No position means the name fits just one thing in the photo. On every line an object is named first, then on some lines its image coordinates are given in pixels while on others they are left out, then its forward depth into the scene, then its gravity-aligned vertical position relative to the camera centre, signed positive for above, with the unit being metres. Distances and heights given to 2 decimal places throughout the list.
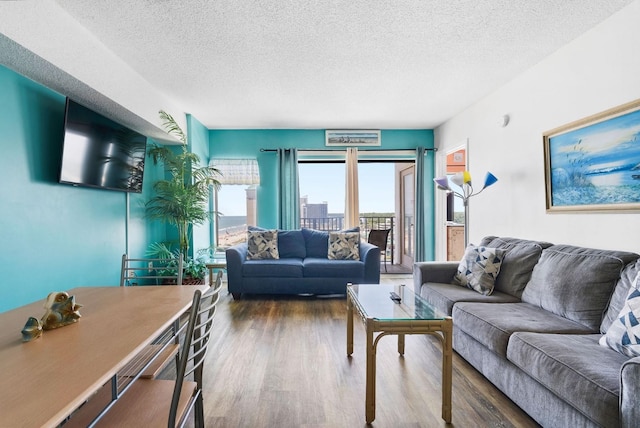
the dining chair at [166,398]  0.96 -0.67
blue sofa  4.03 -0.72
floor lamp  3.81 +0.41
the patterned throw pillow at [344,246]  4.36 -0.38
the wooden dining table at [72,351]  0.71 -0.41
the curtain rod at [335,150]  5.33 +1.19
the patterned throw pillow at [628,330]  1.46 -0.55
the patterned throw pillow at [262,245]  4.39 -0.36
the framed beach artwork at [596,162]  2.13 +0.43
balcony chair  5.80 -0.35
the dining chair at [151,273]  3.70 -0.67
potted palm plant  3.99 +0.34
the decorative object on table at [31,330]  1.07 -0.38
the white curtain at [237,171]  5.30 +0.83
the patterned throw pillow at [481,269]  2.72 -0.46
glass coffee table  1.68 -0.60
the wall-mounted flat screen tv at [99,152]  2.58 +0.66
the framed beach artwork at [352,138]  5.33 +1.39
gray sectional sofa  1.31 -0.66
